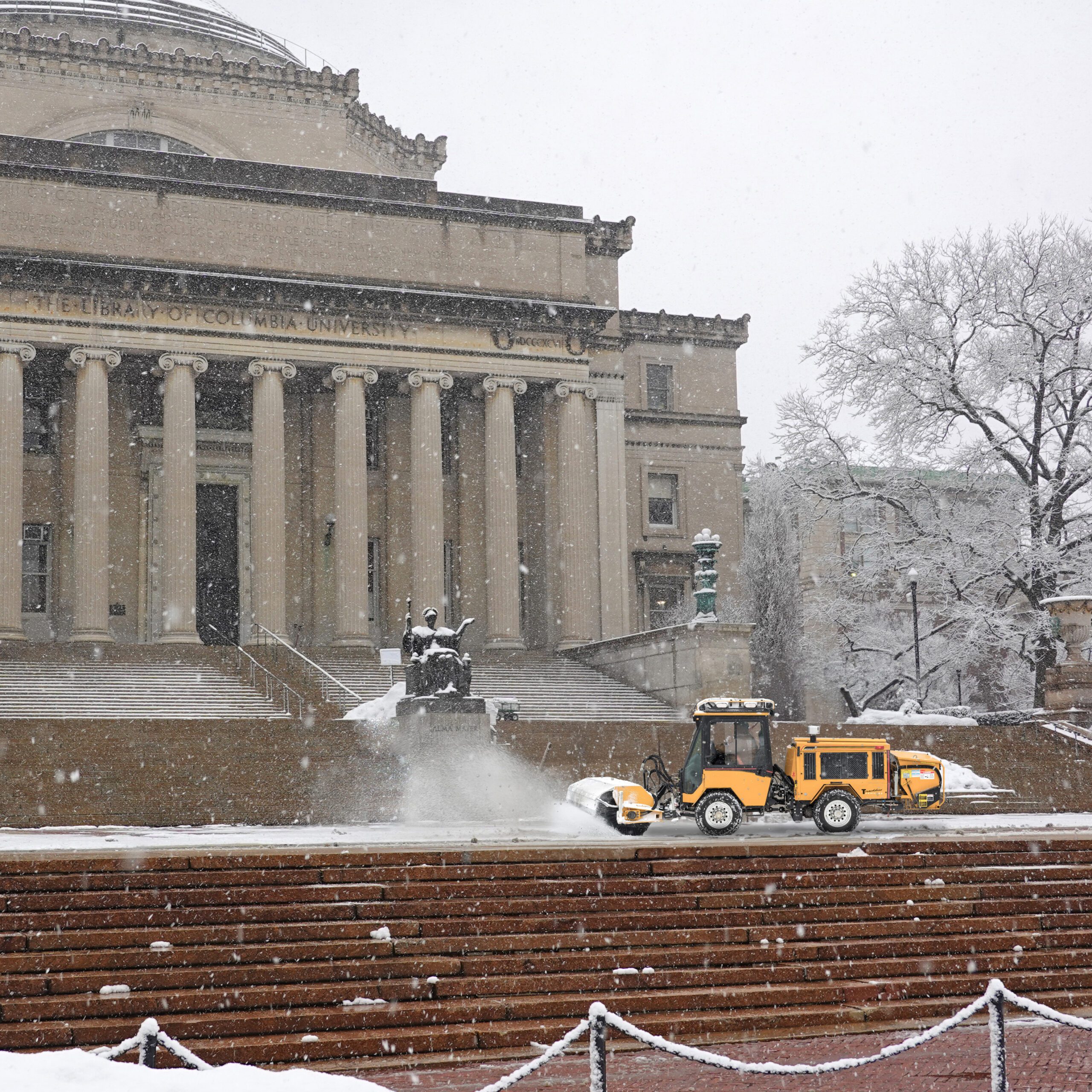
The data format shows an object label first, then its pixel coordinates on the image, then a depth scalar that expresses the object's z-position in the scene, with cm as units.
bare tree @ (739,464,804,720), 4975
